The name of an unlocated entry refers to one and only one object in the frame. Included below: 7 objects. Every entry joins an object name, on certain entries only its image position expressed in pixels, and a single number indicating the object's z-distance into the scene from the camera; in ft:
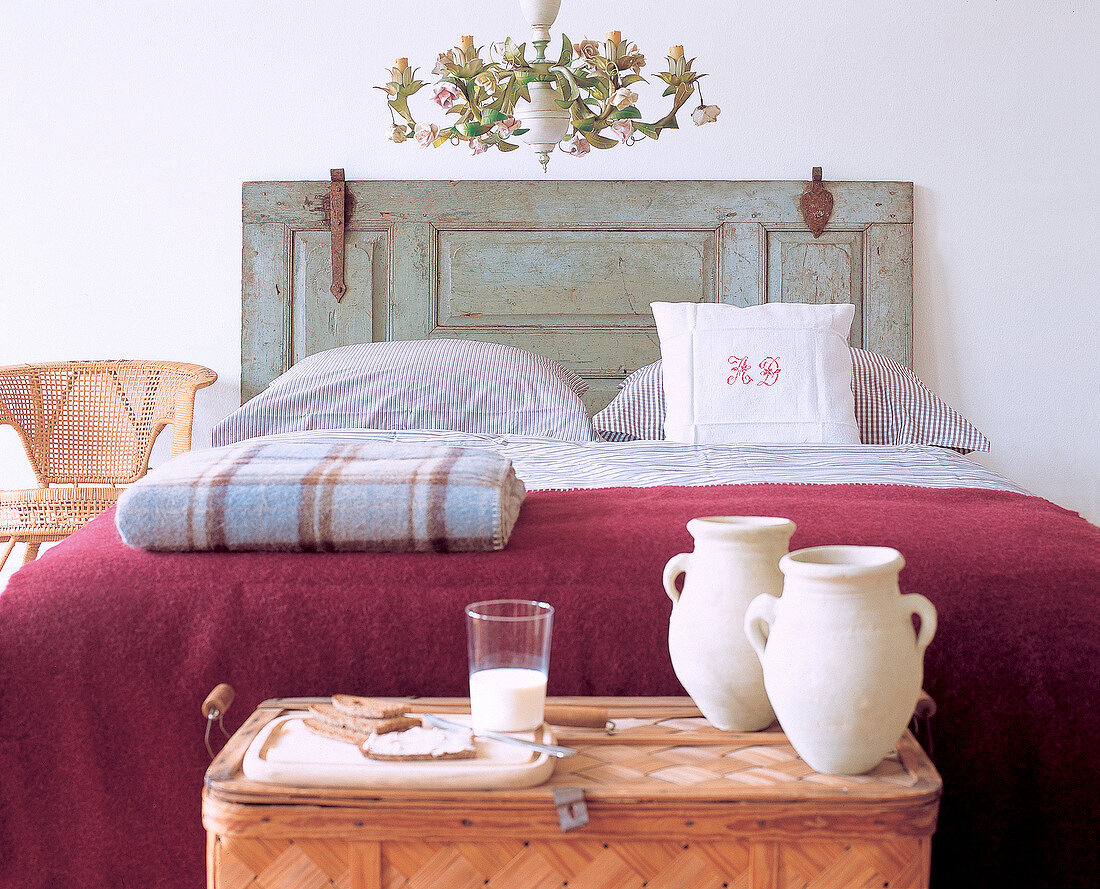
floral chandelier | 6.80
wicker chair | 9.61
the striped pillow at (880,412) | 8.03
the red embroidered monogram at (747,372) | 7.95
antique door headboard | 10.12
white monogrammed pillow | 7.80
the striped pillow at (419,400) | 8.04
